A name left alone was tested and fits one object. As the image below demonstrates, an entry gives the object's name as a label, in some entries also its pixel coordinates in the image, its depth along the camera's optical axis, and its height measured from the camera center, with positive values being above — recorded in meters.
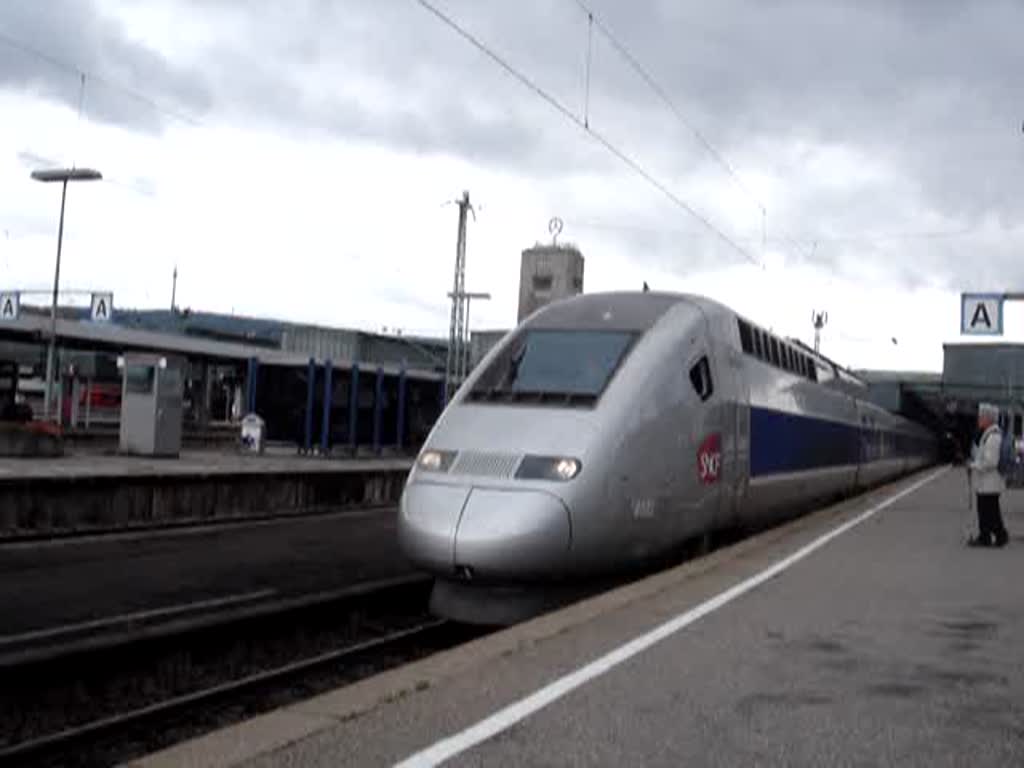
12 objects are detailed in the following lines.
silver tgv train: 9.49 +0.00
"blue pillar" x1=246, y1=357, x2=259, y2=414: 31.67 +1.40
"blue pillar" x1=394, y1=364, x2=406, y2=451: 33.69 +0.72
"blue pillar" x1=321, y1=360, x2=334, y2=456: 30.45 +0.71
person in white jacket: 13.93 -0.12
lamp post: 29.83 +6.19
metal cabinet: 24.17 +0.55
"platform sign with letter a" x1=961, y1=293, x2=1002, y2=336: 27.53 +3.47
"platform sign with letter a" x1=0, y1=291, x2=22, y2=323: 37.97 +3.72
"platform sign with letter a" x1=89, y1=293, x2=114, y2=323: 38.28 +3.90
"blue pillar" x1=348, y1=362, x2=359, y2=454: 31.55 +0.92
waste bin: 29.92 +0.06
